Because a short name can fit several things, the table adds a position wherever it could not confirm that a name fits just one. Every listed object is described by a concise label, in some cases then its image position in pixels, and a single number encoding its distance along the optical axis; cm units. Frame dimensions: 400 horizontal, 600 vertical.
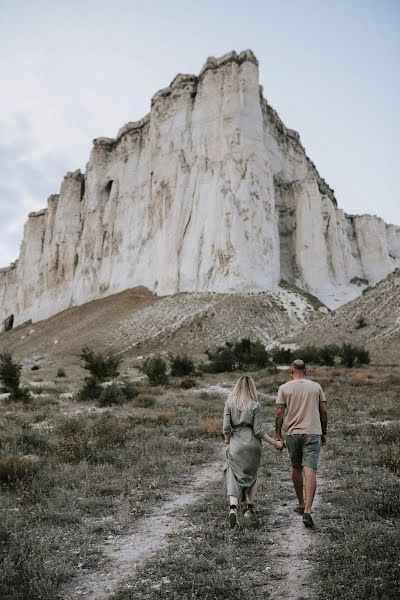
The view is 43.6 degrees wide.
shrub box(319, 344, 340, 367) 2336
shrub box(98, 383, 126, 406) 1475
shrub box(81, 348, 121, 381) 2272
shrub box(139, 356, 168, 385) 2031
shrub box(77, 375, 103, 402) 1611
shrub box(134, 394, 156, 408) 1441
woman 540
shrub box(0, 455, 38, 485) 677
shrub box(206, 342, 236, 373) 2431
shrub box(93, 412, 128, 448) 899
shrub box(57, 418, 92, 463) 805
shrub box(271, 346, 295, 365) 2561
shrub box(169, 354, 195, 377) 2303
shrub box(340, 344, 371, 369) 2186
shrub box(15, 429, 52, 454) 852
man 532
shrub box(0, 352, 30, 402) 1619
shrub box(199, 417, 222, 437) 1005
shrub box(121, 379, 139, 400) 1580
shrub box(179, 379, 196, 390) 1870
